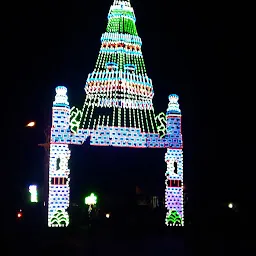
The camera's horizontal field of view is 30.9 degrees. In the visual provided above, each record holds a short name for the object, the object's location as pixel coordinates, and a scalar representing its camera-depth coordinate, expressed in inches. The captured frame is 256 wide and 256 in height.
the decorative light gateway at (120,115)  797.9
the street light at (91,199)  851.4
